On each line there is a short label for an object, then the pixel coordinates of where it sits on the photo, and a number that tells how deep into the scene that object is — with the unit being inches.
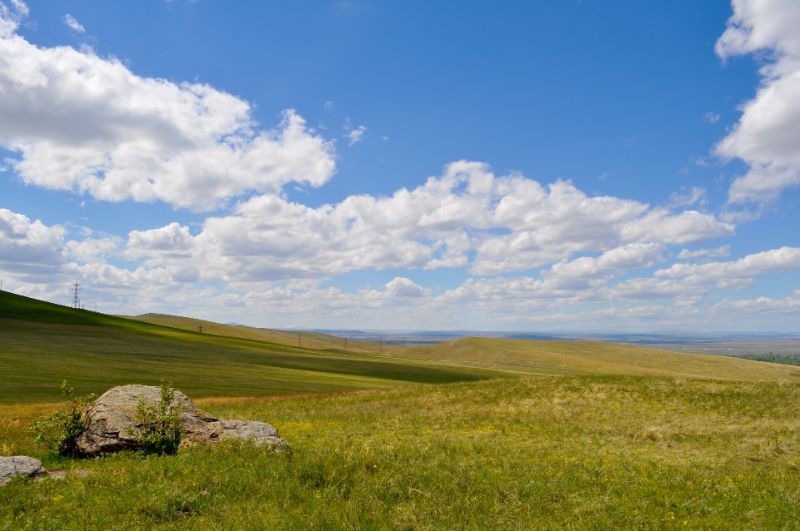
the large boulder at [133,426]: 736.3
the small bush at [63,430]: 749.9
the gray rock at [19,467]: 540.2
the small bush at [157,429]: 733.3
